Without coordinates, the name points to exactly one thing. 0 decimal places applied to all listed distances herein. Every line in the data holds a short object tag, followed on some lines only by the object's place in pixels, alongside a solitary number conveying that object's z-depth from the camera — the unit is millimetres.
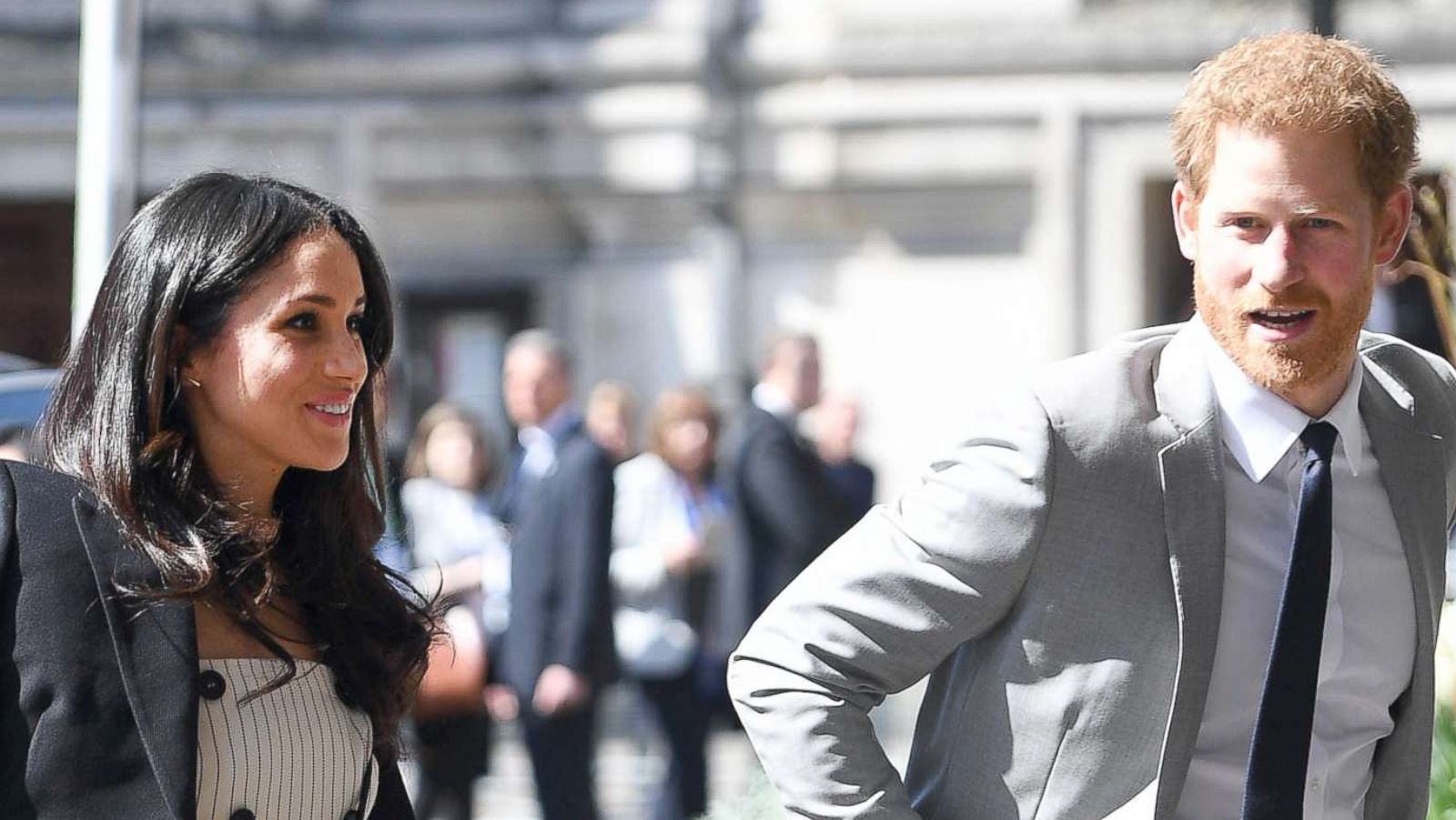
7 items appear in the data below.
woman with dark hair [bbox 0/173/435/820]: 4824
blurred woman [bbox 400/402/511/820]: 14961
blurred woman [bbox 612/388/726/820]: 15687
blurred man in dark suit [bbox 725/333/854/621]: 15594
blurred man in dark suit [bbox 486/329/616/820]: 14562
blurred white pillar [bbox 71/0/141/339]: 9328
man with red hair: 4637
